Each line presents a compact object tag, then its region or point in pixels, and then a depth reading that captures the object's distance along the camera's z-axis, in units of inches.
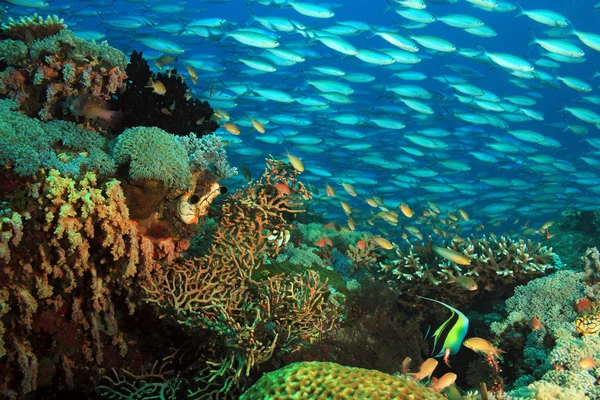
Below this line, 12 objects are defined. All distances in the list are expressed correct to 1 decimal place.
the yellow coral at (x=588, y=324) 166.9
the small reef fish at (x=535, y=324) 181.3
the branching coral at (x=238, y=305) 130.8
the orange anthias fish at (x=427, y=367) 133.6
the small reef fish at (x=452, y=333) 139.6
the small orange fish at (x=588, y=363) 141.2
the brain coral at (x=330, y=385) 101.1
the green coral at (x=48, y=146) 125.3
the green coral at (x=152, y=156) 138.3
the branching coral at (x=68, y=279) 123.5
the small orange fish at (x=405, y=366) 140.1
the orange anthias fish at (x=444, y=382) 128.0
